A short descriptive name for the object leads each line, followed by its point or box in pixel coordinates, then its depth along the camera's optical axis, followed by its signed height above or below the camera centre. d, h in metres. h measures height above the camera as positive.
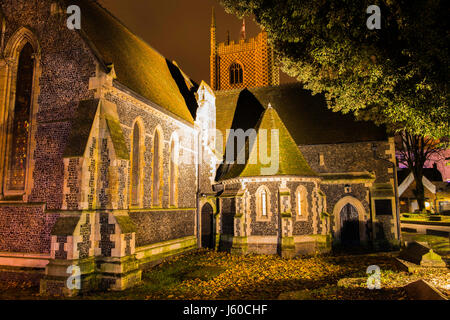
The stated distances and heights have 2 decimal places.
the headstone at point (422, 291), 6.18 -2.06
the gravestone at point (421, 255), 10.55 -2.17
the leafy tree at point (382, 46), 8.64 +4.69
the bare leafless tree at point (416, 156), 32.19 +4.29
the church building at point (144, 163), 10.91 +1.70
